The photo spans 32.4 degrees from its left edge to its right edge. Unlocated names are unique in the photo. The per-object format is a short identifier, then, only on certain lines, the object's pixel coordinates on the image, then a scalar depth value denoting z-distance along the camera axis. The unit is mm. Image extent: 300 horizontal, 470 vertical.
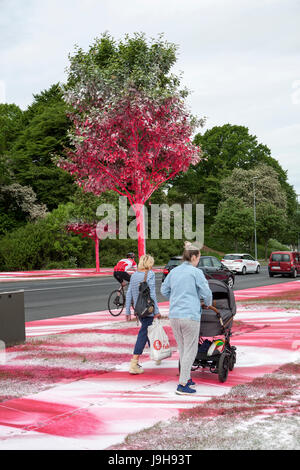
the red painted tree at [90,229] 34125
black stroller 6390
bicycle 13941
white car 33250
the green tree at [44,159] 46688
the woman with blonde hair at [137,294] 6898
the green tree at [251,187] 67188
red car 29842
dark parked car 22719
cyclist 13664
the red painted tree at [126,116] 13445
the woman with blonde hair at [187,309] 5785
